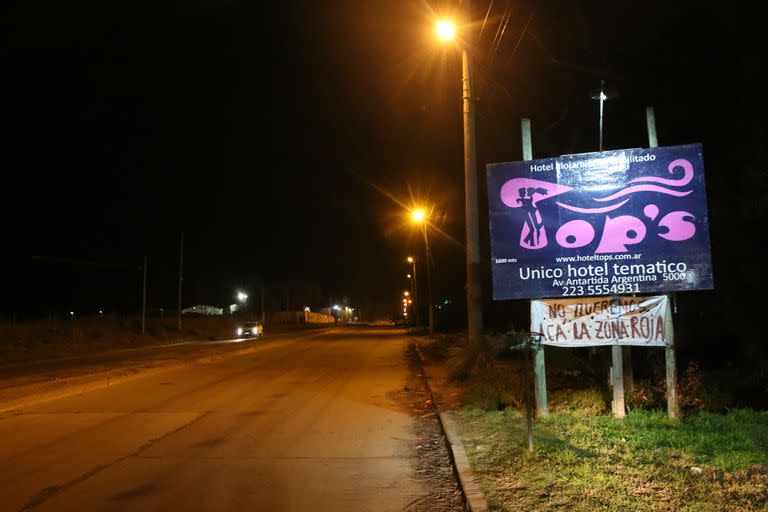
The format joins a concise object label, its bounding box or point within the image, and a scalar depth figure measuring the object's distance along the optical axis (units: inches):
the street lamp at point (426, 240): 1301.7
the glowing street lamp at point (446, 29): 542.3
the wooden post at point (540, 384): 360.2
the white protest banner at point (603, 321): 354.3
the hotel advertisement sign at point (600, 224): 351.6
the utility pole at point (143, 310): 1679.4
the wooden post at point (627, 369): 398.9
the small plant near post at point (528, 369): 271.1
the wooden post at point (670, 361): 340.5
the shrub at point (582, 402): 370.9
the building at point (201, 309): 3951.3
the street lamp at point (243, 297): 3609.7
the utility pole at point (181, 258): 1814.7
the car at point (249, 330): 1857.8
